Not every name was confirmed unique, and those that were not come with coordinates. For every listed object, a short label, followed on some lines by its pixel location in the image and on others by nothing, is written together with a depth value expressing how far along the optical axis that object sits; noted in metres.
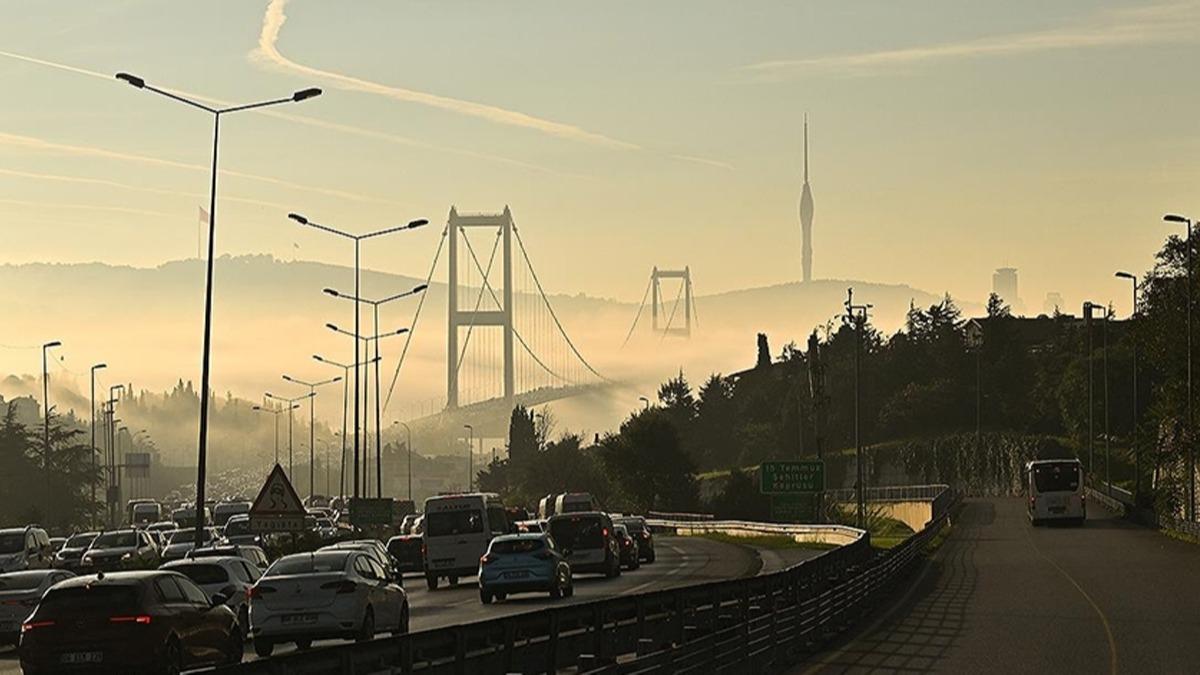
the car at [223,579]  36.19
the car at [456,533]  59.34
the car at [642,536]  73.38
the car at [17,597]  37.94
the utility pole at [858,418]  89.25
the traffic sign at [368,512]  82.06
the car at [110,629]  26.06
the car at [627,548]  65.94
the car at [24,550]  58.38
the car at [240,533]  65.12
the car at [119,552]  59.56
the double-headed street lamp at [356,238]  78.44
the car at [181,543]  59.22
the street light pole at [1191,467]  82.75
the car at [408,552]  70.09
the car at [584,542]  59.47
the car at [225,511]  100.50
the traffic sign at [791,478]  78.88
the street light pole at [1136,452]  102.12
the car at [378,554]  36.09
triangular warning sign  45.50
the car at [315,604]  33.16
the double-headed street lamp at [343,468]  114.62
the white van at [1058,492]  93.69
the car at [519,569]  47.62
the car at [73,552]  65.36
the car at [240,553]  40.88
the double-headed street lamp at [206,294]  48.03
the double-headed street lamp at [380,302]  88.91
